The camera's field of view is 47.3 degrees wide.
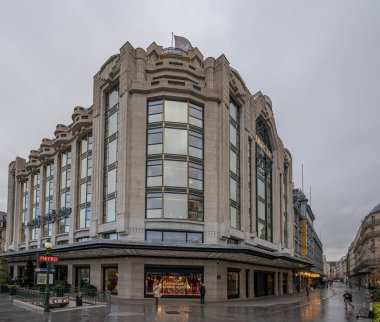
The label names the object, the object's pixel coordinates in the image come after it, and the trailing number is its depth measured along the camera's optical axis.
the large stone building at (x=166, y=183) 40.78
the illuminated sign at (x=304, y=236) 96.30
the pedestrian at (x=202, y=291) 36.31
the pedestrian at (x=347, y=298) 35.97
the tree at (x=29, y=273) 55.07
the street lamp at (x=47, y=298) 27.56
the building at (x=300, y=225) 92.03
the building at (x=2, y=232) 108.95
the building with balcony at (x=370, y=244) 102.44
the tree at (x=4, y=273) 46.93
